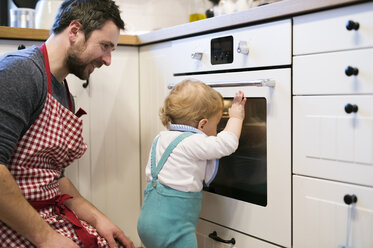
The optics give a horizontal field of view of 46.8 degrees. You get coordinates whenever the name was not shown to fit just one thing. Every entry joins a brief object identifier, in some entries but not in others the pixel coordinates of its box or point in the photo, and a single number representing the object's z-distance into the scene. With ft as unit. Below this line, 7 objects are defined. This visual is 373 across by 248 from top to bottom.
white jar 6.39
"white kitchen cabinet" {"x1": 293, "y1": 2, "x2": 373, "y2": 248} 3.55
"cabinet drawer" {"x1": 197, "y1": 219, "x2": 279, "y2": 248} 4.59
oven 4.21
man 3.31
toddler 4.34
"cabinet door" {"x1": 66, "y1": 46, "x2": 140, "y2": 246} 5.91
